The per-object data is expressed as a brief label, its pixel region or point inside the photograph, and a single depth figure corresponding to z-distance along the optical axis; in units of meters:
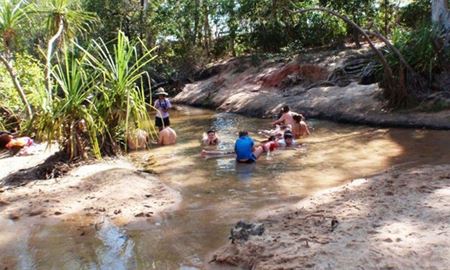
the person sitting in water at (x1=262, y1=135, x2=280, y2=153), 9.58
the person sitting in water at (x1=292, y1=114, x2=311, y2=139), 10.90
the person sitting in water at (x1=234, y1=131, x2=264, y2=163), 8.69
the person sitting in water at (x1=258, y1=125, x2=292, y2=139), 10.52
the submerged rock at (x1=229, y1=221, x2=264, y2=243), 4.41
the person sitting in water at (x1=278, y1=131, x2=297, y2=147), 9.92
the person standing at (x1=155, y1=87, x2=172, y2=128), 11.13
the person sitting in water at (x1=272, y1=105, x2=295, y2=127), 11.10
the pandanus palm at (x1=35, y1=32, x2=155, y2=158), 7.28
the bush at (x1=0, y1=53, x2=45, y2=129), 11.12
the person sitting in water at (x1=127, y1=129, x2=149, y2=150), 9.34
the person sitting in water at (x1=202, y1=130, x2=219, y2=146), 10.70
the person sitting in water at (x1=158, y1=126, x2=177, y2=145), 10.80
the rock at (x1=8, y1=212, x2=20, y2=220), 5.86
